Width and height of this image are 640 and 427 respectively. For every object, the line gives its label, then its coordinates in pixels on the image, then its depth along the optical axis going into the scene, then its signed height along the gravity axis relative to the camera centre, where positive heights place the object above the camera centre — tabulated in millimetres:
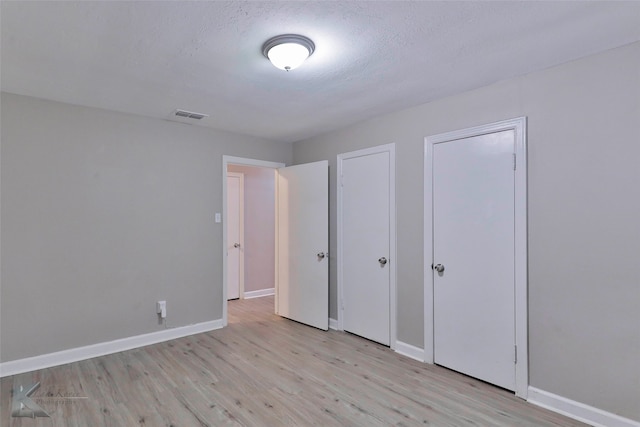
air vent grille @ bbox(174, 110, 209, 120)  3437 +1071
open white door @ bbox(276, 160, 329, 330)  4109 -393
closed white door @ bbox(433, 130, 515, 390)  2602 -355
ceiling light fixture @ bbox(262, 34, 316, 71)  1983 +1022
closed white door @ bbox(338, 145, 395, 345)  3510 -329
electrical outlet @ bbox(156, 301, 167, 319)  3670 -1050
